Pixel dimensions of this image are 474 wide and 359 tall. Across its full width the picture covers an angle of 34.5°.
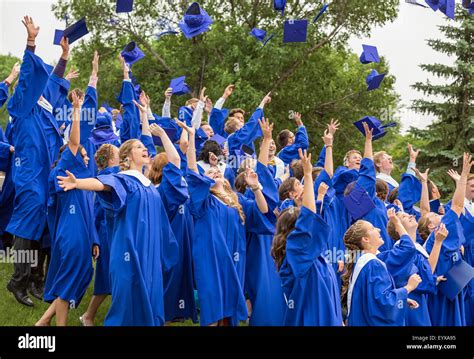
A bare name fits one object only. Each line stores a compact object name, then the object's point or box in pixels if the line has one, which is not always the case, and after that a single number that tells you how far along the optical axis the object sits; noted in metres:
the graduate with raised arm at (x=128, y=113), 8.98
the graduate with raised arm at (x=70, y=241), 6.56
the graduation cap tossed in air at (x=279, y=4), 13.55
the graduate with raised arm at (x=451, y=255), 6.53
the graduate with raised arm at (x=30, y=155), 7.28
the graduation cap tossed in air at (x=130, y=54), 10.78
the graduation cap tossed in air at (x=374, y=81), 11.98
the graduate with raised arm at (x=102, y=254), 6.66
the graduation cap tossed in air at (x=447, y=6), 9.89
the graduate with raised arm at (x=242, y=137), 8.60
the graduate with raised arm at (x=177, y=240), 6.47
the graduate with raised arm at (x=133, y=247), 5.74
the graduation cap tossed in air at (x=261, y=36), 15.05
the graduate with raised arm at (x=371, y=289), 5.33
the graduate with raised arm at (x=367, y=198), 7.46
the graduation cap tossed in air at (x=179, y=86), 11.21
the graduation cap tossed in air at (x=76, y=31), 8.04
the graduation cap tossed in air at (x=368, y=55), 11.79
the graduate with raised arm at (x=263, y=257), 6.76
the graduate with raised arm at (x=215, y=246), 6.42
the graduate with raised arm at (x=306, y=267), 5.19
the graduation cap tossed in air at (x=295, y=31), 12.14
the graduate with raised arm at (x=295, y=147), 9.59
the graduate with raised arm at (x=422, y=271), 6.21
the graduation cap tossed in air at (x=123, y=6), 10.50
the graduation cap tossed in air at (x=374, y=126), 8.80
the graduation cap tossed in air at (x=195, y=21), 11.11
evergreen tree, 19.86
